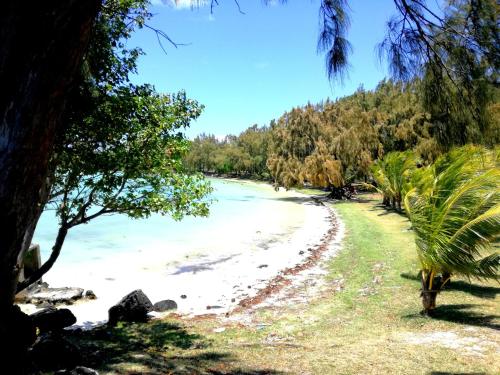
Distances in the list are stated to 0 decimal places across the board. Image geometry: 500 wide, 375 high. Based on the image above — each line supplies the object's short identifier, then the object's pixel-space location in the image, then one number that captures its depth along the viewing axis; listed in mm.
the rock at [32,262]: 15477
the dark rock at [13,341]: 2818
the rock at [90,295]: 13938
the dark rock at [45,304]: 12592
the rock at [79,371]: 5093
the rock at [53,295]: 13176
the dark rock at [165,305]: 12203
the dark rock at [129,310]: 11039
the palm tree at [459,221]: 8112
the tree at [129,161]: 7365
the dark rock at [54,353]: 6014
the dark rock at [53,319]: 9969
